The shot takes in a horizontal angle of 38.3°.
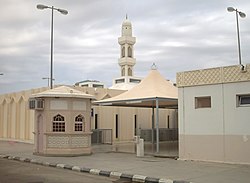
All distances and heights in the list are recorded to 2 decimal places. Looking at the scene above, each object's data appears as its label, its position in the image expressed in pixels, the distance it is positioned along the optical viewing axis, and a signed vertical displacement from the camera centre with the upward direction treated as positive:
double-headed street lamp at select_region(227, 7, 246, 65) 20.40 +6.00
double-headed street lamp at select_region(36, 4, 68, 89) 22.39 +5.77
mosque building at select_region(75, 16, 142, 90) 55.11 +9.22
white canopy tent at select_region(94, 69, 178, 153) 19.27 +1.36
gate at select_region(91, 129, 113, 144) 27.34 -1.61
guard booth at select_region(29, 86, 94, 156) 18.41 -0.37
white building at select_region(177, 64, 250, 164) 14.43 +0.07
